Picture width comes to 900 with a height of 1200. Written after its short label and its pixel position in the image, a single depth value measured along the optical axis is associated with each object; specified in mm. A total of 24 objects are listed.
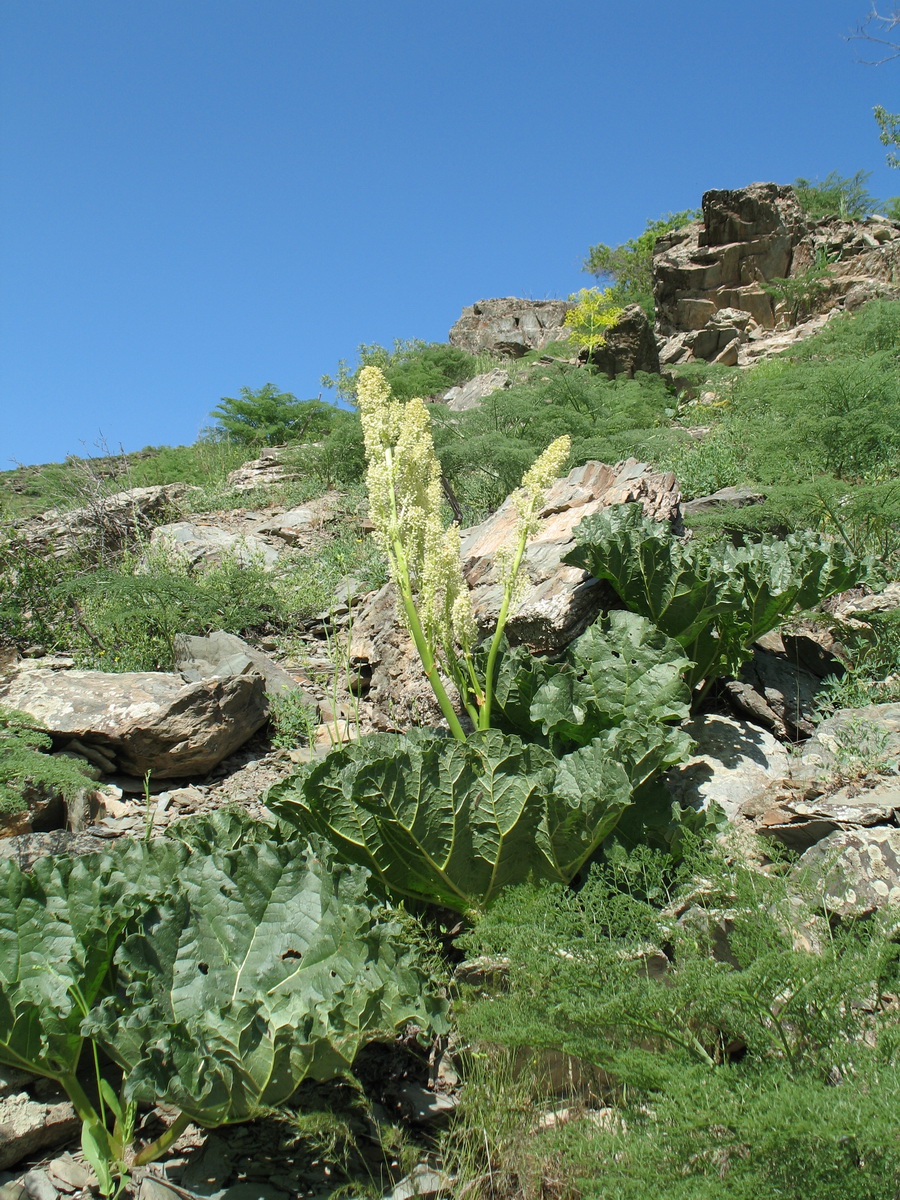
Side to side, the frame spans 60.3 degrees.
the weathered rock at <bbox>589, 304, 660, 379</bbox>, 17703
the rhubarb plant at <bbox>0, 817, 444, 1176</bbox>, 1864
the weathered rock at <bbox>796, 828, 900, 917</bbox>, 2215
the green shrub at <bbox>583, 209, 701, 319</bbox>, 33572
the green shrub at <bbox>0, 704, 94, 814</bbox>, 3213
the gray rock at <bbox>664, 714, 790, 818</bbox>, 3334
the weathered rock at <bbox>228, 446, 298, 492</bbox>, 12531
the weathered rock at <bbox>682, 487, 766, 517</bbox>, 6056
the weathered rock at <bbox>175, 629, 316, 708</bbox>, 5195
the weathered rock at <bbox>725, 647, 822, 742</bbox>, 3859
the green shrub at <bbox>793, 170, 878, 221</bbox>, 33938
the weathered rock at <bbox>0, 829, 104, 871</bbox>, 3131
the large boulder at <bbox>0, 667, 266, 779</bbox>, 4332
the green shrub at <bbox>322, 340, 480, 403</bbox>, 19062
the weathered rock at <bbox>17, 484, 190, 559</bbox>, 8492
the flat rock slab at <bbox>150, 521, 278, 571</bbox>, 7910
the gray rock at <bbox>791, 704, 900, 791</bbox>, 3104
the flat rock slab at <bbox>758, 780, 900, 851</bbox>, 2666
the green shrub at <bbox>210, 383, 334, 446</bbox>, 18703
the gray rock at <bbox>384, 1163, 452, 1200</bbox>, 1904
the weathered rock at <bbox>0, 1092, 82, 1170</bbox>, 2041
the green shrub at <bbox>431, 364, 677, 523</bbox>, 9117
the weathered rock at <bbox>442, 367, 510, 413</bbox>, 17114
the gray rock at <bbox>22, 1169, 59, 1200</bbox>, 1930
